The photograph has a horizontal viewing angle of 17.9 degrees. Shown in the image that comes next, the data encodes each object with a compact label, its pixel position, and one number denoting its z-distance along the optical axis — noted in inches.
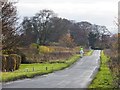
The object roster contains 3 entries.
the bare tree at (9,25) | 1856.5
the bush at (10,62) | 1684.4
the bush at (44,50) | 3202.3
